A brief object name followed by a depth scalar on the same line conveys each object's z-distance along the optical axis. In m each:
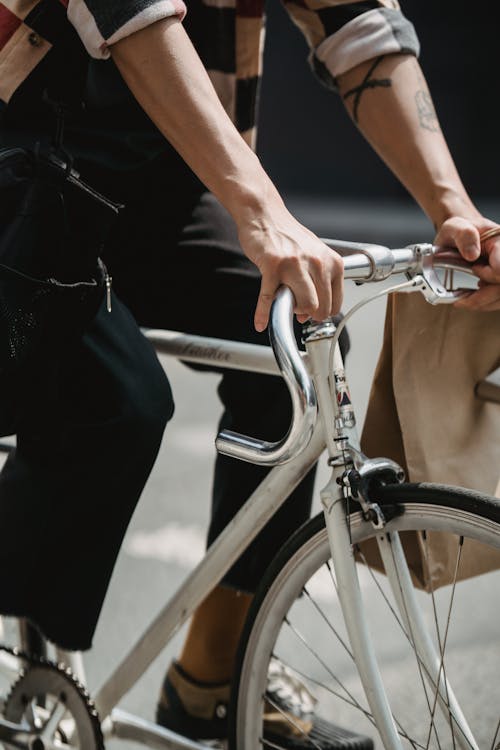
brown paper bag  2.26
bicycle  2.12
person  2.12
